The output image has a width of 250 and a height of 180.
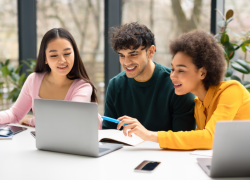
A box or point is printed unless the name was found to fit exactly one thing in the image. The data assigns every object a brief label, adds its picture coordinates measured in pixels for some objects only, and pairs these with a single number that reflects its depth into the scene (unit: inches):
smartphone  37.1
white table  35.7
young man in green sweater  65.6
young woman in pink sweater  66.7
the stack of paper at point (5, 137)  54.8
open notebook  51.1
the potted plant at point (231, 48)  85.7
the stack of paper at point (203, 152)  43.9
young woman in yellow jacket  47.2
